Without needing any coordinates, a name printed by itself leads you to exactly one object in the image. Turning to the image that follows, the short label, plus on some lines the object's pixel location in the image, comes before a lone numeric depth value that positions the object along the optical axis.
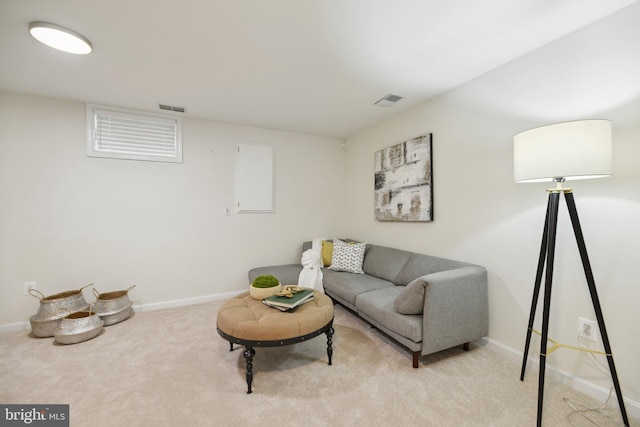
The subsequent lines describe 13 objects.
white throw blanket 3.04
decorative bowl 2.06
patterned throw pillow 3.16
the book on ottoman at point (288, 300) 1.82
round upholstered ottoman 1.61
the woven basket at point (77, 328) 2.21
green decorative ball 2.10
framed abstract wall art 2.68
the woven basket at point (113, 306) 2.56
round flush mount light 1.58
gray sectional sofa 1.83
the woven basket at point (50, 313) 2.34
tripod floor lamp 1.27
